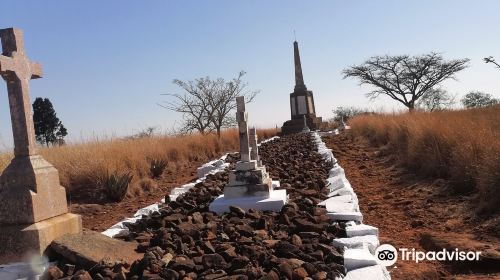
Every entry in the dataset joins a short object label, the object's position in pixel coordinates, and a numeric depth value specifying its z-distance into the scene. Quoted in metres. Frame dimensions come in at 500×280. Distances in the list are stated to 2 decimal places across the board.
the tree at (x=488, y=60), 10.47
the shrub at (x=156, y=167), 9.34
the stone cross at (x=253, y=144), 6.98
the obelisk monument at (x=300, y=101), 29.09
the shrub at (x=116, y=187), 6.85
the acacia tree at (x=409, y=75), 32.97
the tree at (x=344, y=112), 50.36
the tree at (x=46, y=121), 27.83
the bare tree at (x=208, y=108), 22.64
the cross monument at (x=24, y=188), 3.35
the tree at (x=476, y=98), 38.28
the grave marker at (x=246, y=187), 4.93
